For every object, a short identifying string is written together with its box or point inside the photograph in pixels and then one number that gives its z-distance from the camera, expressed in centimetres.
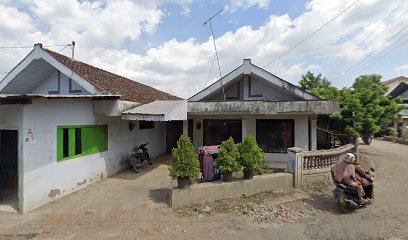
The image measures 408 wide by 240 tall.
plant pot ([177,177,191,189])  633
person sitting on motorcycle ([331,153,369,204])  616
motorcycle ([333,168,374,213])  608
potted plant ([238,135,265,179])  695
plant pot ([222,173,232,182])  693
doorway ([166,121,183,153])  1557
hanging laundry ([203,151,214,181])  706
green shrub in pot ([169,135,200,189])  622
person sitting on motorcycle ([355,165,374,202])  641
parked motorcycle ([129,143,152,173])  1001
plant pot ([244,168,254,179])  709
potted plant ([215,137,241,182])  681
